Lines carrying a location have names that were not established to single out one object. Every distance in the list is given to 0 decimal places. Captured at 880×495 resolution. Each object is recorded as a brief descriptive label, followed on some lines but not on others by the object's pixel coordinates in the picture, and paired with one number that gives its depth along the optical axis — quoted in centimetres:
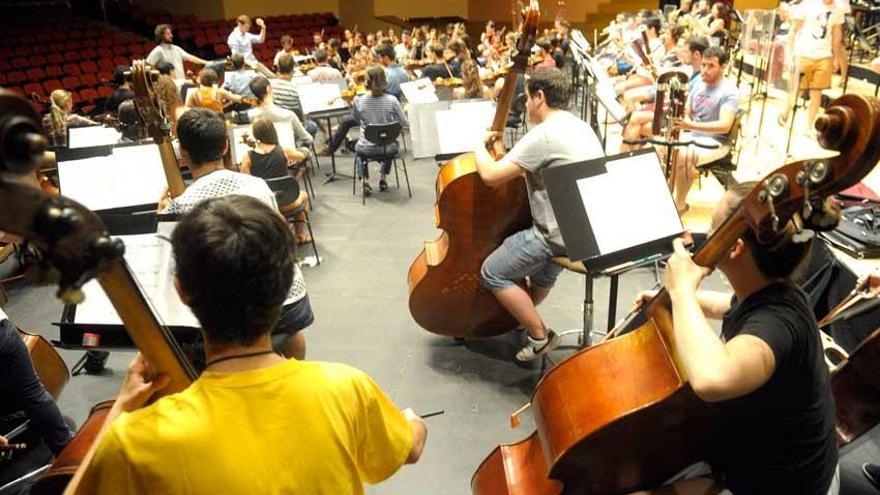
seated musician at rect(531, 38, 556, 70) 796
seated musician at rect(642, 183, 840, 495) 141
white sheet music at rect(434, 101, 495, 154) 447
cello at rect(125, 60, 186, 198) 279
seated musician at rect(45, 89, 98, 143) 534
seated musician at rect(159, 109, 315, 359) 239
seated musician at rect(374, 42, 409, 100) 781
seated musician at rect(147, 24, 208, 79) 784
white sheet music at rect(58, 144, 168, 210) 368
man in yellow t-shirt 104
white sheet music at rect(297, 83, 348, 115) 688
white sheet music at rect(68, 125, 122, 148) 491
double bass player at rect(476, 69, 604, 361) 283
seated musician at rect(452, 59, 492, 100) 631
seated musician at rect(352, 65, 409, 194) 609
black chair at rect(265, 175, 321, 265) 436
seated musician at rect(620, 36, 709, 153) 557
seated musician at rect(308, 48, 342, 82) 811
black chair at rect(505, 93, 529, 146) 719
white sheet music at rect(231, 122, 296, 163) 496
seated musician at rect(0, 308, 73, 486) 248
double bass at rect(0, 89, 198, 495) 87
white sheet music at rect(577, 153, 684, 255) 245
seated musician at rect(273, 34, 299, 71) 979
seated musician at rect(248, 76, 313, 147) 548
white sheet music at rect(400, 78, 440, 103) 662
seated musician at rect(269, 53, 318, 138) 675
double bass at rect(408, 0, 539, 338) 304
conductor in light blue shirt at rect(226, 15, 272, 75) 943
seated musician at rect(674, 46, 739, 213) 481
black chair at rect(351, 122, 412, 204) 583
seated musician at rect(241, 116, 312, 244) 459
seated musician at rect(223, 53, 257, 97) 734
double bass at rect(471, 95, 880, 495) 142
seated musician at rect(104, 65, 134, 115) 733
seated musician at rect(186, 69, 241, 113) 589
